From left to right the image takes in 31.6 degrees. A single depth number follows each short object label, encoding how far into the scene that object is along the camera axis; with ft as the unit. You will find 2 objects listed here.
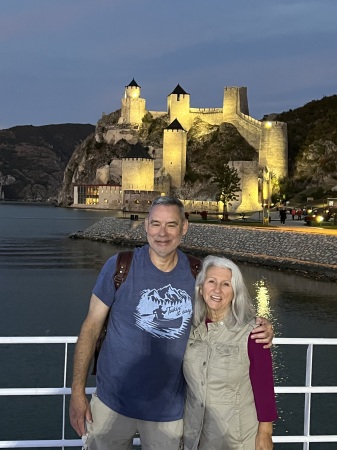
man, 8.91
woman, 8.39
